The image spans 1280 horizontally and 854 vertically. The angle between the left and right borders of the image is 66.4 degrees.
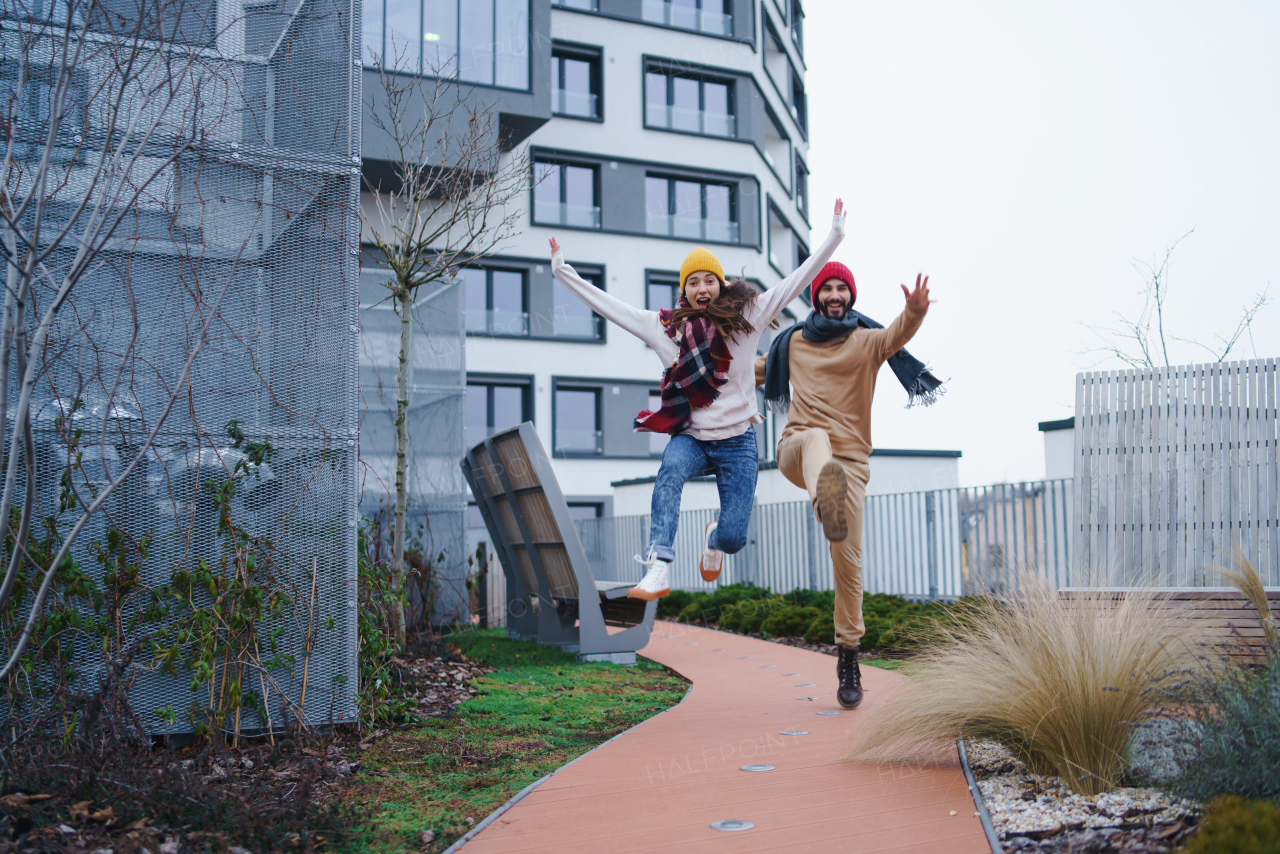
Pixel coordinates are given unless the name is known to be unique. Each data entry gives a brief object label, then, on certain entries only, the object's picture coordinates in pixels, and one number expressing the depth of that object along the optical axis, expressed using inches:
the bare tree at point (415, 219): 268.7
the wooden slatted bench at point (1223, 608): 180.2
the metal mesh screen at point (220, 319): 159.8
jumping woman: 184.2
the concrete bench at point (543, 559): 285.6
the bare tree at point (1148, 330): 504.4
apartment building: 1041.5
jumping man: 200.7
